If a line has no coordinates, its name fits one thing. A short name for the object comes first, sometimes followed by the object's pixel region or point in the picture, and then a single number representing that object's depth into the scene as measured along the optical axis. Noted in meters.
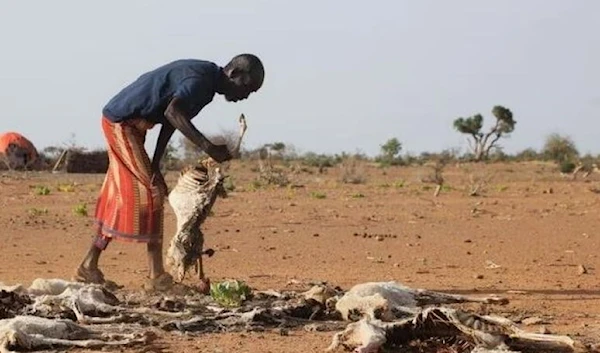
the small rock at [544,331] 5.43
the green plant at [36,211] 14.81
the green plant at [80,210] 14.79
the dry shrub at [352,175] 26.52
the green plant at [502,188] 23.33
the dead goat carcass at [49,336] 4.97
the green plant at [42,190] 19.28
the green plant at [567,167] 34.66
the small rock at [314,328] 5.74
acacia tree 49.00
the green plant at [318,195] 19.06
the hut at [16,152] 30.44
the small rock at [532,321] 6.06
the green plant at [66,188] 20.61
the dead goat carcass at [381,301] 5.78
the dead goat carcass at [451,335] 4.87
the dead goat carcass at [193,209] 6.74
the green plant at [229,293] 6.16
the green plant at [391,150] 45.68
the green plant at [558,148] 48.22
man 6.76
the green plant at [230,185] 20.86
